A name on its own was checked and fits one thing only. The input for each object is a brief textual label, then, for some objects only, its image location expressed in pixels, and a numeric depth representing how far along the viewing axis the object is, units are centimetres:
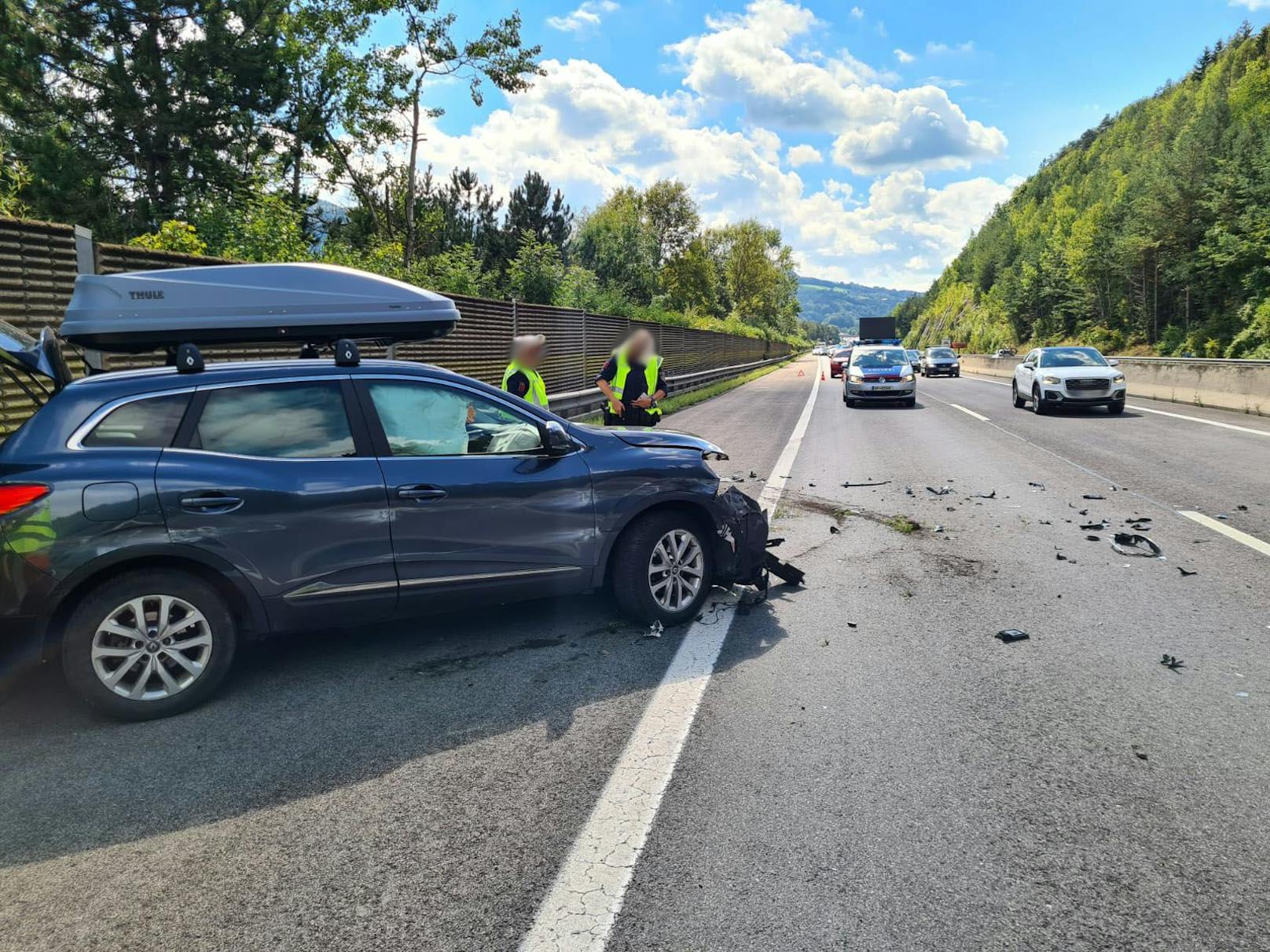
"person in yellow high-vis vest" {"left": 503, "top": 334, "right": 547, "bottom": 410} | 688
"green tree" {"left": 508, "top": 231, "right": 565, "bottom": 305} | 2847
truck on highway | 5412
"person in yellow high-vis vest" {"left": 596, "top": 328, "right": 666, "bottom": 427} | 807
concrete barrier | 1822
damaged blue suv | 372
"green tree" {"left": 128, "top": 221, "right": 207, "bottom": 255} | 1094
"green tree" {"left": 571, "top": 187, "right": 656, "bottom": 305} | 6412
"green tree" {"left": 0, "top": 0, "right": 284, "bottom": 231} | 2159
